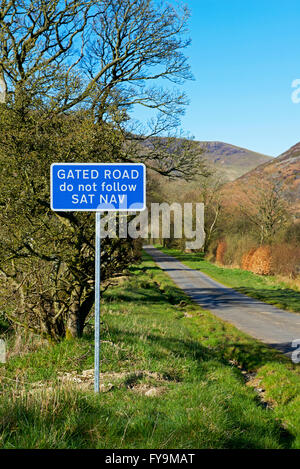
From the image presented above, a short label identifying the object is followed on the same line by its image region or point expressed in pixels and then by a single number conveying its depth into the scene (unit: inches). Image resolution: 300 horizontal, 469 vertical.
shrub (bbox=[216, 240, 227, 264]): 1713.5
